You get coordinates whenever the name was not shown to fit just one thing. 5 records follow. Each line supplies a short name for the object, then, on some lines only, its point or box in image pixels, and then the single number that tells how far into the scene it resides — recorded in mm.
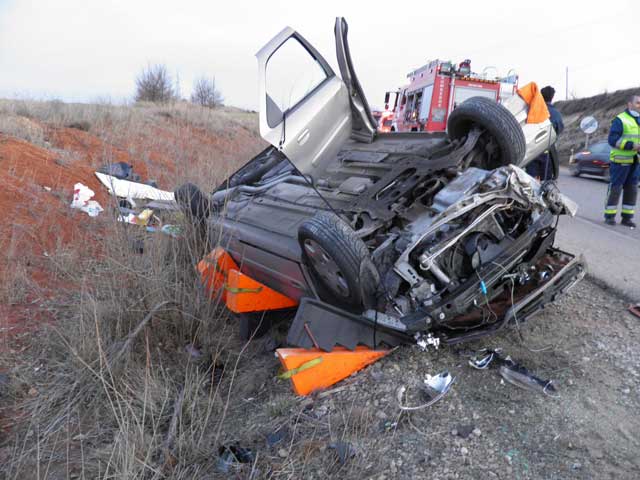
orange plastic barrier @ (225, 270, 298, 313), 3307
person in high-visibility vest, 6355
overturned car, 2658
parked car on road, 11492
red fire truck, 10984
